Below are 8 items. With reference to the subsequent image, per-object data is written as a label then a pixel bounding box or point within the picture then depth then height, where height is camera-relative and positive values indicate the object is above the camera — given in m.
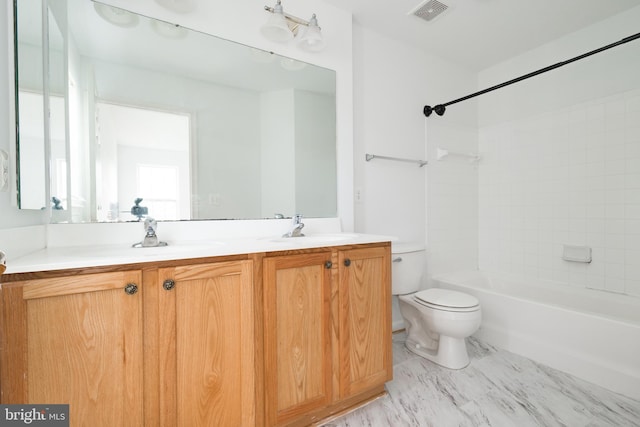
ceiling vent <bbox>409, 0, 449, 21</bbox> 1.87 +1.40
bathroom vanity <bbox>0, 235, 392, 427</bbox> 0.78 -0.43
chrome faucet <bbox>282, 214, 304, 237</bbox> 1.56 -0.09
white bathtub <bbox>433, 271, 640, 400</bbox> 1.54 -0.76
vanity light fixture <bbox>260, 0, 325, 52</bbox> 1.52 +1.05
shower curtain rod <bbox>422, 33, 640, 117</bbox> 1.52 +0.92
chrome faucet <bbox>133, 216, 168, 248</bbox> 1.20 -0.11
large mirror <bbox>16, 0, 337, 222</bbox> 1.19 +0.46
